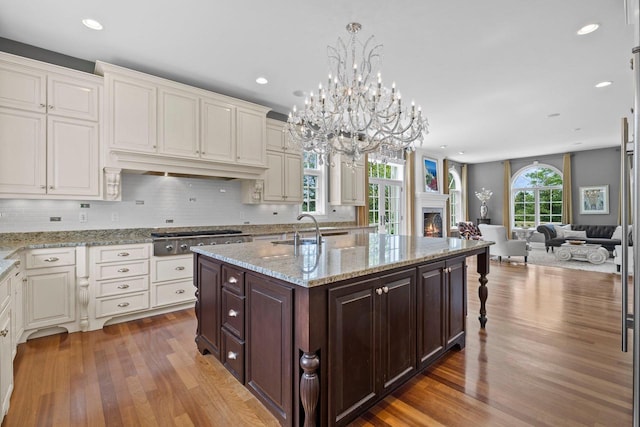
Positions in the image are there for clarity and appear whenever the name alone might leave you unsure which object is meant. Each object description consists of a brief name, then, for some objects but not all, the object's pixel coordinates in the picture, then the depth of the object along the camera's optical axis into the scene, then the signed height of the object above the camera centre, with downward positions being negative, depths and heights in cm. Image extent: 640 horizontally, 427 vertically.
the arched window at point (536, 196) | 965 +58
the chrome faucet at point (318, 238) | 248 -20
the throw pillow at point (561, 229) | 815 -42
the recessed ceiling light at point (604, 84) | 407 +175
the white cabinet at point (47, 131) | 285 +83
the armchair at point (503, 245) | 664 -69
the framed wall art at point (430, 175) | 865 +114
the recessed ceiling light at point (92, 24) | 271 +173
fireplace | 829 -24
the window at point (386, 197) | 712 +42
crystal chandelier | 265 +89
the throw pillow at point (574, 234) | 774 -53
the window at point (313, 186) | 571 +54
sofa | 741 -53
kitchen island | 155 -64
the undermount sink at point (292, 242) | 277 -26
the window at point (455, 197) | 1094 +62
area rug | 605 -108
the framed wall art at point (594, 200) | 856 +40
